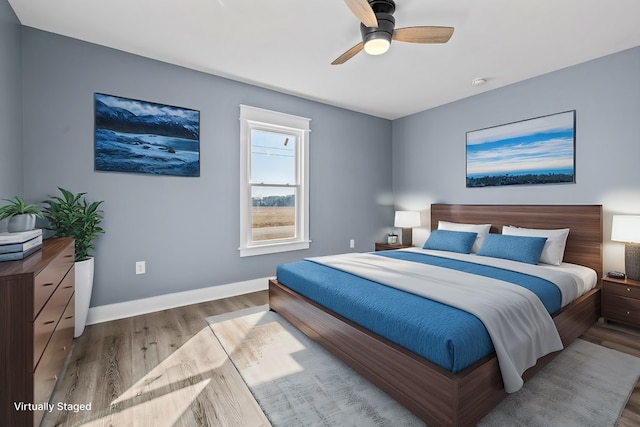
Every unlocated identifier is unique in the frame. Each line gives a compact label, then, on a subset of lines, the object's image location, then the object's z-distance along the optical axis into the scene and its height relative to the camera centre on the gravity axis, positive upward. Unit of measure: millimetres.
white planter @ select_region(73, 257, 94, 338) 2512 -727
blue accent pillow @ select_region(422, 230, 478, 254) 3565 -407
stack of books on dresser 1494 -208
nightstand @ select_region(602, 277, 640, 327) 2607 -826
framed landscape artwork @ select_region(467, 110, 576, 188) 3277 +684
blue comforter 1497 -634
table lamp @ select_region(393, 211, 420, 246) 4566 -190
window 3705 +344
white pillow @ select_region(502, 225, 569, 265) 2998 -374
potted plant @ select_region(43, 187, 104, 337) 2482 -206
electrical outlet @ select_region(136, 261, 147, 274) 3025 -623
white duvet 1662 -582
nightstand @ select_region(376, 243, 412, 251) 4520 -598
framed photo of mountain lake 2826 +709
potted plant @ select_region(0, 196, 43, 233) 1757 -63
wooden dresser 1285 -604
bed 1433 -868
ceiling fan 2094 +1261
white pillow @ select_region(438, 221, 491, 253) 3646 -265
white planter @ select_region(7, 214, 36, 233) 1757 -102
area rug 1599 -1121
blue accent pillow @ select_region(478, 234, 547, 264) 2979 -408
